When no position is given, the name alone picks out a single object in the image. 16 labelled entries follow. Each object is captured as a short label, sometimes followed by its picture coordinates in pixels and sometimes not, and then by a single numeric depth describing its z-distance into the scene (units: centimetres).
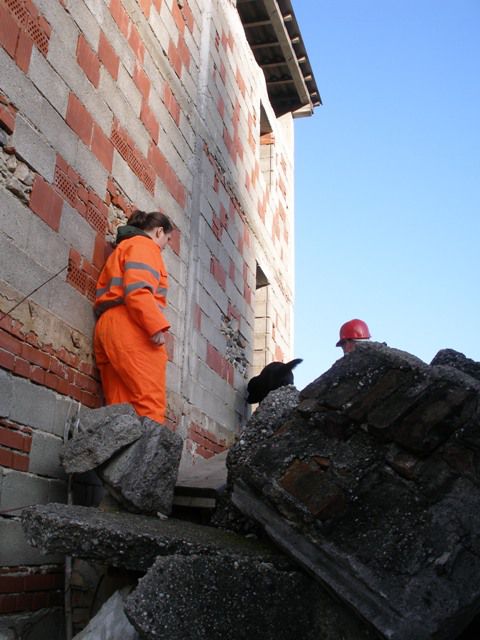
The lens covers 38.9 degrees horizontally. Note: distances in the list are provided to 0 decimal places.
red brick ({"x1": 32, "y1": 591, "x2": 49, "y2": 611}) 321
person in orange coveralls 382
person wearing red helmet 601
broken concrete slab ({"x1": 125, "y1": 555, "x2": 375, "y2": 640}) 208
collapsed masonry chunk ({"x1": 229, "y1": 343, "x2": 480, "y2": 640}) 219
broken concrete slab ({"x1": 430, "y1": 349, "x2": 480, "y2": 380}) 263
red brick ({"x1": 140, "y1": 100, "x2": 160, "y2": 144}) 501
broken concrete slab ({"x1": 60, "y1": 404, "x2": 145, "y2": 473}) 320
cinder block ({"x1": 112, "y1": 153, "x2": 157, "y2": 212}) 450
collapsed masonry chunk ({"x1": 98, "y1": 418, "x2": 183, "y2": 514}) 311
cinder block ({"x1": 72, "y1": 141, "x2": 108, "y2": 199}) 399
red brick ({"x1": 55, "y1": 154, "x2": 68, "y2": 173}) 376
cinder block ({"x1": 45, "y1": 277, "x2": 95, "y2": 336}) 364
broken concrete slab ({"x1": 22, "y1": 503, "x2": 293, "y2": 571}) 237
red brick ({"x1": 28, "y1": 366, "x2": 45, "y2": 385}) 336
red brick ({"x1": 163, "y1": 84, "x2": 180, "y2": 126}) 553
